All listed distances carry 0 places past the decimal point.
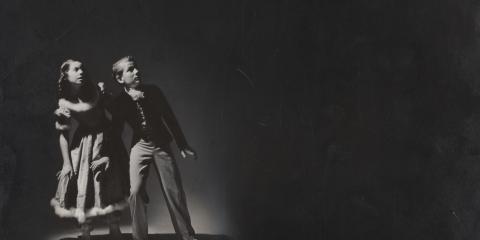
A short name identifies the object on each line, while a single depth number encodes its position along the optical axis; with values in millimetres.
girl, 3832
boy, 3867
